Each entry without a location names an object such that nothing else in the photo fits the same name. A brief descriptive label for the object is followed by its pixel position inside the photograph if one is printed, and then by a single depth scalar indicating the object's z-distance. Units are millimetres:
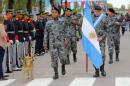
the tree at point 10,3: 36166
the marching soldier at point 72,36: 19388
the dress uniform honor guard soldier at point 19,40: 17859
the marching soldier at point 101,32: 15422
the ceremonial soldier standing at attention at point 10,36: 16833
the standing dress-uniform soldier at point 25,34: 19262
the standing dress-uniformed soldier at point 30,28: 21078
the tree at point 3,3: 50812
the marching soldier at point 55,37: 14914
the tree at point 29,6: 44731
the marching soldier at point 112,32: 19484
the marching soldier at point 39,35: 25297
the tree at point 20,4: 55353
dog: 14703
